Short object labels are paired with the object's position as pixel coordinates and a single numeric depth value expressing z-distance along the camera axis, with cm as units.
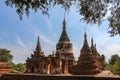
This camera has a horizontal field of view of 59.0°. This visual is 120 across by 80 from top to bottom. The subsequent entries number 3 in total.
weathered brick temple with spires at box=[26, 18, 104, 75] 1089
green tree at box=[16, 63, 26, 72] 2033
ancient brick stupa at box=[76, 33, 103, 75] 1078
